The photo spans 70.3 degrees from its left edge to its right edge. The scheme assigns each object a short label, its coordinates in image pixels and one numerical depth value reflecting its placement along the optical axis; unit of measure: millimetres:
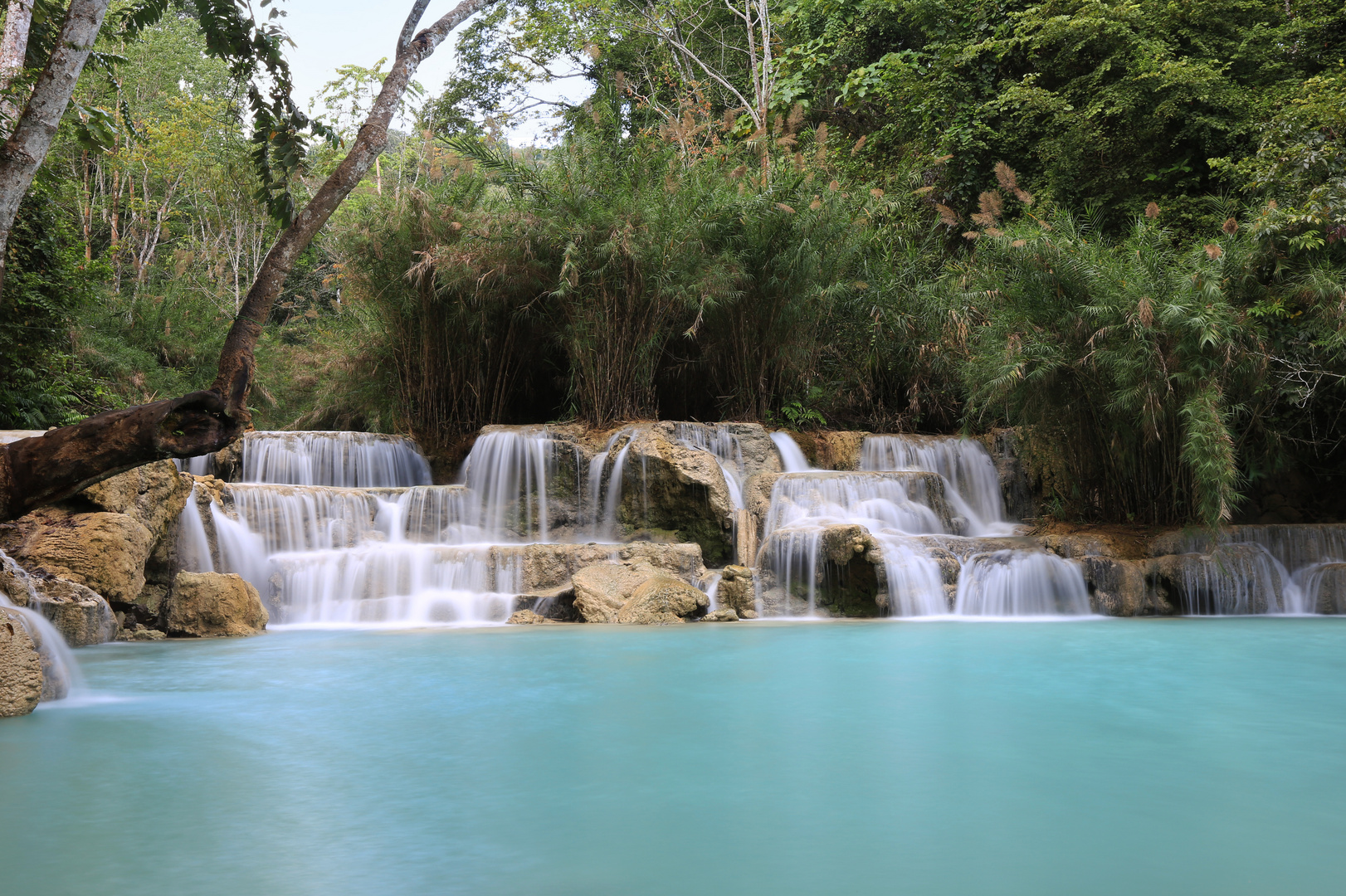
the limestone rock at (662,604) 7152
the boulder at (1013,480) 10242
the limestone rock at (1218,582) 7766
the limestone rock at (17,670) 3566
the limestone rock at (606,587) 7238
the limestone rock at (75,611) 5684
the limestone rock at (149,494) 6340
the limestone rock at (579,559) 7820
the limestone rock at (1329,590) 7699
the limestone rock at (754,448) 9586
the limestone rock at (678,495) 8641
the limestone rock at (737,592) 7766
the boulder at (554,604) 7344
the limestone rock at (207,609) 6641
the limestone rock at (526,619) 7234
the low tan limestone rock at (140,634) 6449
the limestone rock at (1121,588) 7762
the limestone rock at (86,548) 5883
